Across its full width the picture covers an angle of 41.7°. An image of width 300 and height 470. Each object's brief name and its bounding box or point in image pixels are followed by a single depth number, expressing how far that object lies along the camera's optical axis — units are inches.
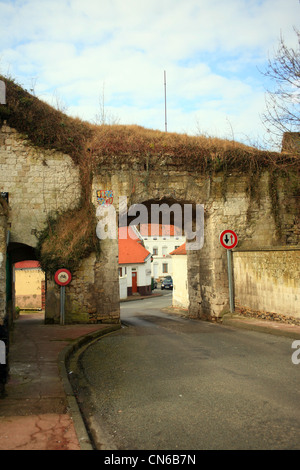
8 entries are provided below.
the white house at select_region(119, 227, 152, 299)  1630.7
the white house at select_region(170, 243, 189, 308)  997.2
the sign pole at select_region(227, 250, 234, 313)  517.0
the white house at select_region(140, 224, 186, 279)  2370.8
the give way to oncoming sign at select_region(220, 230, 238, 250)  518.3
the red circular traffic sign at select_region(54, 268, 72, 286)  484.4
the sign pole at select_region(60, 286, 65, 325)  484.4
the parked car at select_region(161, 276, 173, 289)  2028.1
